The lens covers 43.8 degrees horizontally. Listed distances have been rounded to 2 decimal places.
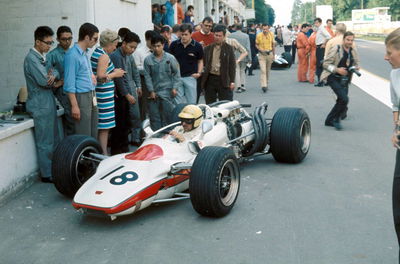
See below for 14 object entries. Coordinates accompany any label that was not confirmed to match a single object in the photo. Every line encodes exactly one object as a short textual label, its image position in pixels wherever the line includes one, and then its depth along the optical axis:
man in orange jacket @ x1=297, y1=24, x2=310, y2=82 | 17.17
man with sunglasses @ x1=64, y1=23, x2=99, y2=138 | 6.48
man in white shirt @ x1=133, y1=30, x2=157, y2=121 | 9.26
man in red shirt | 11.18
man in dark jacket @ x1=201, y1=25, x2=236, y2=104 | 9.55
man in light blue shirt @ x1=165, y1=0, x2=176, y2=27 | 15.77
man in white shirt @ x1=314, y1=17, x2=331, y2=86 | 16.41
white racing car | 5.05
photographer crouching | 9.68
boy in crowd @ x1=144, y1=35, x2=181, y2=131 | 8.37
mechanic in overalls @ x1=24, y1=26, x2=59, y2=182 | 6.39
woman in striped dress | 7.06
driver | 6.00
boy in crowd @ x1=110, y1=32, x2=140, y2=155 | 7.57
